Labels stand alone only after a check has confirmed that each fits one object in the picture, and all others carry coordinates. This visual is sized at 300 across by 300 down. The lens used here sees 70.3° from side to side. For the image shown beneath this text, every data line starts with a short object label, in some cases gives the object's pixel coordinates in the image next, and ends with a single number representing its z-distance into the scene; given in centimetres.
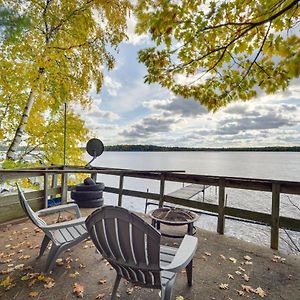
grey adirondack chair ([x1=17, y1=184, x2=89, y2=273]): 221
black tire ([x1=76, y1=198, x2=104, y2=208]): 440
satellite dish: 485
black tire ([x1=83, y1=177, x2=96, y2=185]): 446
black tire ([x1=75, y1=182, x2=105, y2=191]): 440
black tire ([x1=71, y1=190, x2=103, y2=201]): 437
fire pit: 262
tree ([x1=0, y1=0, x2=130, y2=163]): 486
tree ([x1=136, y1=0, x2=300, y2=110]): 197
